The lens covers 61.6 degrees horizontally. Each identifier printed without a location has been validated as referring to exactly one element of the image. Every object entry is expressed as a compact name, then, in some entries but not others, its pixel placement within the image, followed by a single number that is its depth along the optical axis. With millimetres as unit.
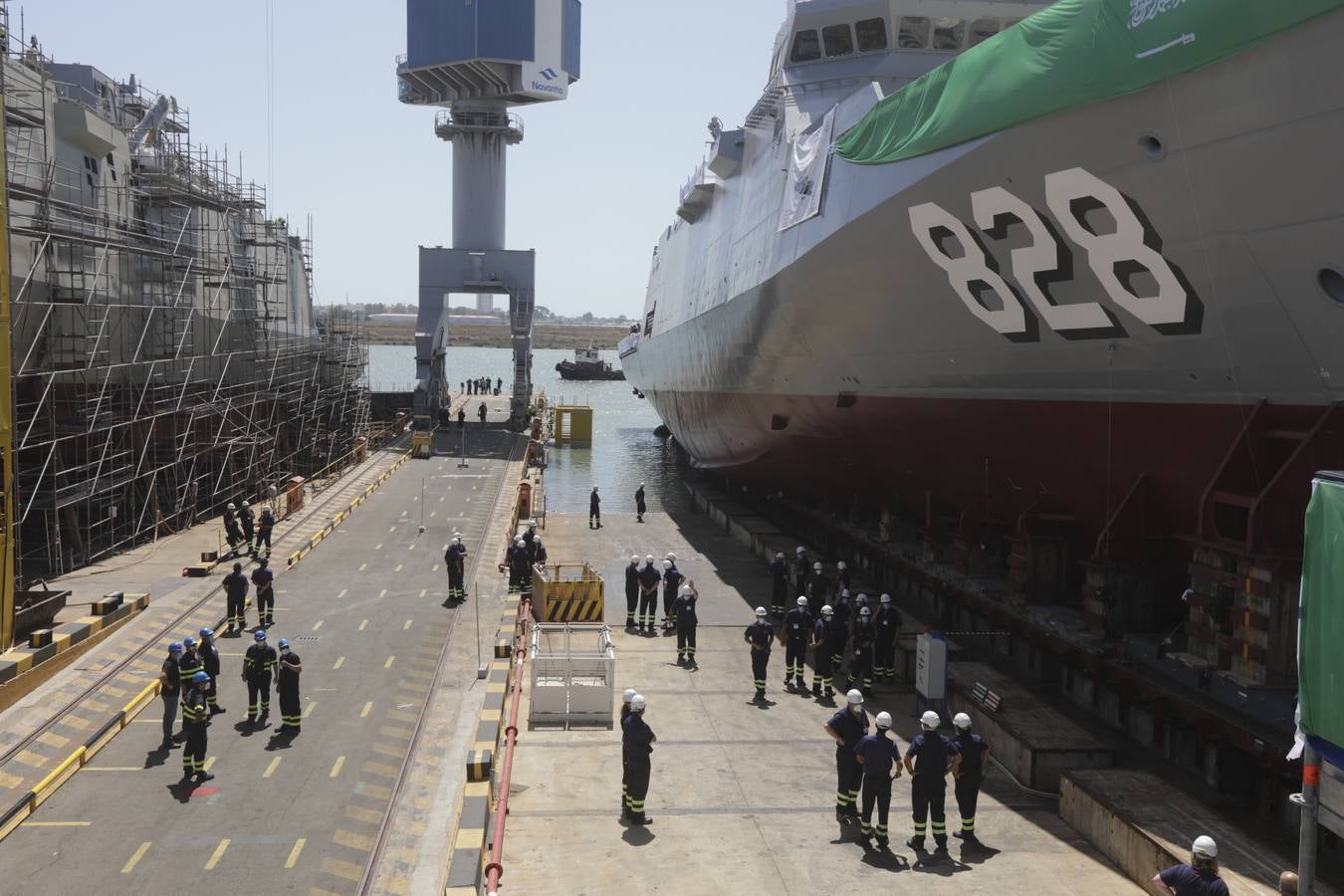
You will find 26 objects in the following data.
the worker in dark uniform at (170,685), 12094
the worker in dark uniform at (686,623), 15148
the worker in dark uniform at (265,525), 21938
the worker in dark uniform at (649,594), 17203
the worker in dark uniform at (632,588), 17234
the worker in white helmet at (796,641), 14148
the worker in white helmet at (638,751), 9727
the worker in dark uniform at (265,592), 16406
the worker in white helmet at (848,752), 9875
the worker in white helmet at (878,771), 9344
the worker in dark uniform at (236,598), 16438
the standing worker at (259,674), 12672
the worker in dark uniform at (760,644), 13531
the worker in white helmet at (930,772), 9258
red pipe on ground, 7990
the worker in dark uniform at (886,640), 14242
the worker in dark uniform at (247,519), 22061
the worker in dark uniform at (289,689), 12461
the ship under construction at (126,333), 20688
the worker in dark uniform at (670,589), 17641
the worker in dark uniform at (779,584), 18391
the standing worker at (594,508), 29047
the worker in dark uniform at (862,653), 13953
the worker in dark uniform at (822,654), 13875
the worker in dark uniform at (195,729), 11023
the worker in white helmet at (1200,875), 6945
